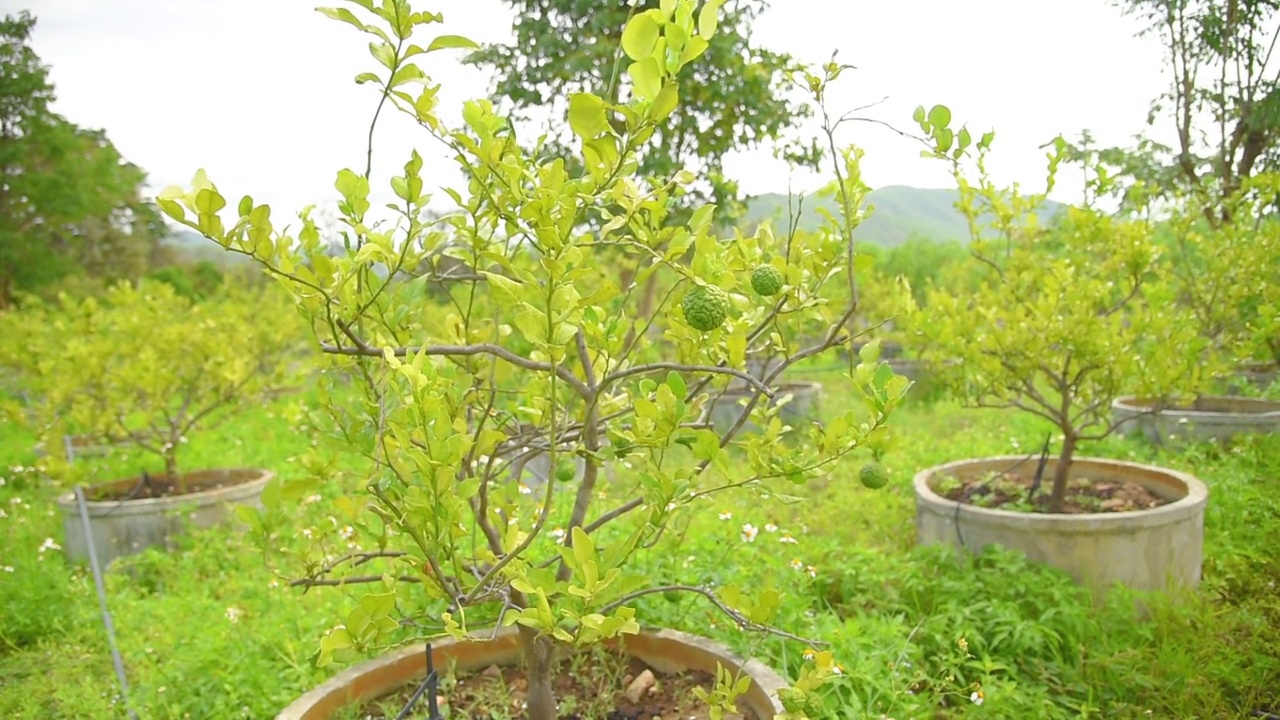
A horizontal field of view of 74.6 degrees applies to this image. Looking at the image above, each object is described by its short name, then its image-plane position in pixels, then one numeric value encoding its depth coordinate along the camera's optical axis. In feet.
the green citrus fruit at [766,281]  3.92
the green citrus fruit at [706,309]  3.60
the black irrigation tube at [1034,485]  9.60
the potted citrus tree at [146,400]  11.48
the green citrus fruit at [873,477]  4.46
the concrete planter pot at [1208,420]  12.01
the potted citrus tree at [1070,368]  8.14
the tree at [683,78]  15.72
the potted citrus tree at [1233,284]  8.49
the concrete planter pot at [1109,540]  8.06
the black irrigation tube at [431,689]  4.43
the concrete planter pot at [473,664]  4.99
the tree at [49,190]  33.42
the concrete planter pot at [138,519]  11.32
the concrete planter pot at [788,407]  17.59
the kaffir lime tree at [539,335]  3.38
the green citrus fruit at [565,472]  4.98
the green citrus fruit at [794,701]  3.83
